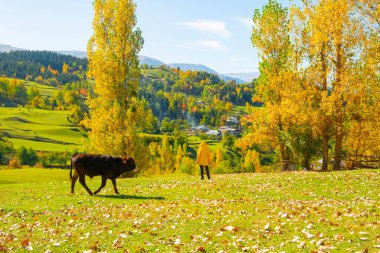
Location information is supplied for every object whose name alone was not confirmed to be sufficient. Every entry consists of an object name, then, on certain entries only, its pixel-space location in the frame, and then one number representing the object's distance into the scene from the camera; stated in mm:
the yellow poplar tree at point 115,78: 48000
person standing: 31608
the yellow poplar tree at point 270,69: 48031
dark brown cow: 25172
